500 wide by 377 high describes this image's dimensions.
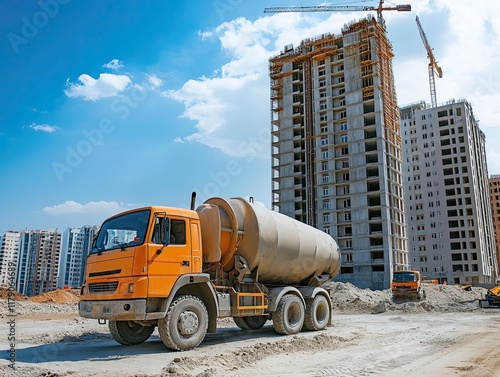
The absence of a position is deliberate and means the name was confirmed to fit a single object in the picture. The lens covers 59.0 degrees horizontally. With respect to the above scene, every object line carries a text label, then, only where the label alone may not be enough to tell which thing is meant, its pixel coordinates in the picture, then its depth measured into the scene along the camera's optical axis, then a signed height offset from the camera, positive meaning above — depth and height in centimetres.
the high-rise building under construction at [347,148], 6900 +2232
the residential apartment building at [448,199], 9275 +1780
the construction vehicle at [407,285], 3447 -37
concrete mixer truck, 992 +21
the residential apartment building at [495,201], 13088 +2333
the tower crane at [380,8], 9606 +5839
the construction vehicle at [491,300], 3015 -133
